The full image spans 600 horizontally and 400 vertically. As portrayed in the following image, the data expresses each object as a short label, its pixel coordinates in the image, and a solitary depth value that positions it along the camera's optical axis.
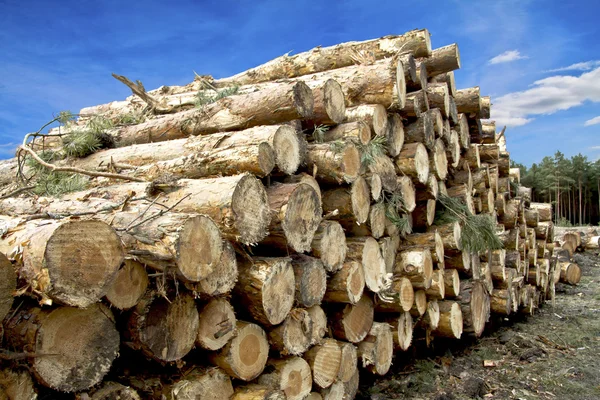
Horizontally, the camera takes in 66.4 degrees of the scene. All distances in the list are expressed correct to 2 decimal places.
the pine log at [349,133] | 3.90
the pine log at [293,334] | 3.02
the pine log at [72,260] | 1.82
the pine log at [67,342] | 1.97
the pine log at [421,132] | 4.92
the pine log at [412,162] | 4.70
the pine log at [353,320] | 3.77
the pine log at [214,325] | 2.61
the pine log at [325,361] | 3.38
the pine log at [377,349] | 3.98
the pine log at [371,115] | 4.22
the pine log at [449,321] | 5.09
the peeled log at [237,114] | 3.61
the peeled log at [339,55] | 5.30
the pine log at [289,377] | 3.03
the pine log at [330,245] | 3.37
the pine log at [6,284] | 1.81
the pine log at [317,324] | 3.36
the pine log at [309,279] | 3.12
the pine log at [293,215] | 2.95
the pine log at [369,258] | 3.85
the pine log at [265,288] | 2.80
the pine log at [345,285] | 3.59
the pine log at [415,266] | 4.54
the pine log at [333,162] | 3.58
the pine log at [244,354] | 2.73
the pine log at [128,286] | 2.21
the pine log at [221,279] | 2.46
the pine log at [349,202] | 3.74
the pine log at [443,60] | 5.71
